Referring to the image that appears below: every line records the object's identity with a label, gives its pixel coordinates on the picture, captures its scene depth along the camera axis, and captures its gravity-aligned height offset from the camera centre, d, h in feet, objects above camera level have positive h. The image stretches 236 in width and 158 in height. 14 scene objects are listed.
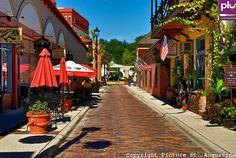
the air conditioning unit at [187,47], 46.64 +4.68
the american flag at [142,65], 93.14 +4.11
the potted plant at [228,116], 28.59 -3.79
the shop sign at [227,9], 25.73 +5.86
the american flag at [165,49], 48.27 +4.61
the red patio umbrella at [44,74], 28.59 +0.34
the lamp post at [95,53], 92.15 +9.38
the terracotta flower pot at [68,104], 43.01 -4.06
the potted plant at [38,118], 26.23 -3.60
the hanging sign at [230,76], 29.42 +0.06
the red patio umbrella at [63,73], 40.04 +0.53
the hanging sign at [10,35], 31.00 +4.44
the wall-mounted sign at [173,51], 53.94 +4.74
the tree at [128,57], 305.92 +20.54
